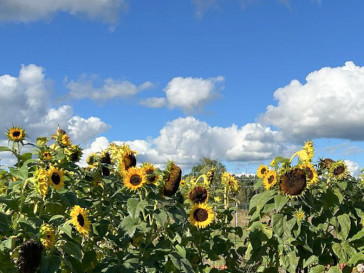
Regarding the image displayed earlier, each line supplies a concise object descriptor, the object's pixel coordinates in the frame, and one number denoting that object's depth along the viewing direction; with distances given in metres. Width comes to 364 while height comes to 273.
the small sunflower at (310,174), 4.22
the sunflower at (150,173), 3.68
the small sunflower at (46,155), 3.68
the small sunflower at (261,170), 5.00
